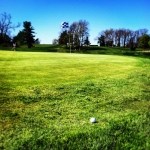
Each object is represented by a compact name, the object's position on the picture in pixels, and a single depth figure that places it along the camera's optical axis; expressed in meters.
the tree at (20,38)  58.58
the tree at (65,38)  54.40
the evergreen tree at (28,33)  58.40
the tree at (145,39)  57.39
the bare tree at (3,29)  56.25
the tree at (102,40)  84.34
